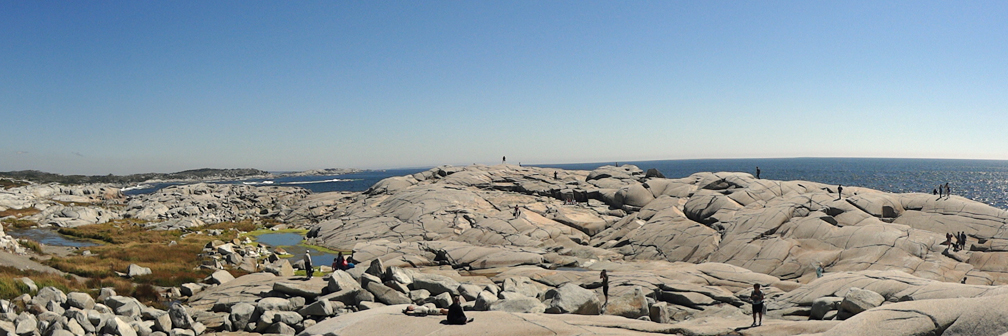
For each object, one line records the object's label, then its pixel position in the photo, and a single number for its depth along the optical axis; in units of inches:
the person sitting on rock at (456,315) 643.5
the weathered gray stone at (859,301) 687.7
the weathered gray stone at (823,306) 776.9
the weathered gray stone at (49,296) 804.7
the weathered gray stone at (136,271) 1210.1
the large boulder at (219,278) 1173.7
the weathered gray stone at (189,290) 1096.2
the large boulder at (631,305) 821.2
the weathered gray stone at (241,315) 845.8
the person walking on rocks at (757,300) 689.6
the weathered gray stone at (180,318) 807.7
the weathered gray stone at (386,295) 919.4
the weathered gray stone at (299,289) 978.7
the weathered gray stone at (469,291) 944.9
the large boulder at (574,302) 788.0
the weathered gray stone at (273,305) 871.0
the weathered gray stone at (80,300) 823.7
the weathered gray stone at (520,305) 786.2
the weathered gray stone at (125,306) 837.2
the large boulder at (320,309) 863.7
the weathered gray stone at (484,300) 824.9
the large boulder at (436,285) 999.0
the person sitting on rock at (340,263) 1225.6
